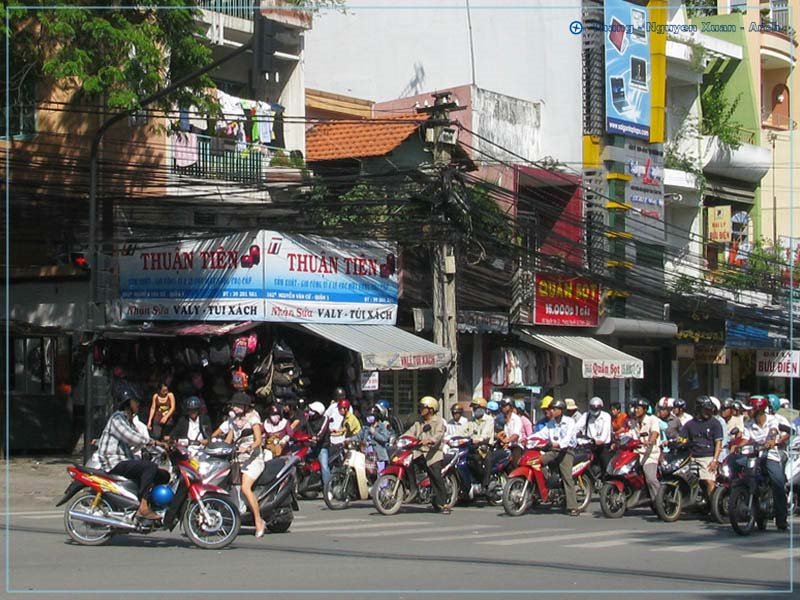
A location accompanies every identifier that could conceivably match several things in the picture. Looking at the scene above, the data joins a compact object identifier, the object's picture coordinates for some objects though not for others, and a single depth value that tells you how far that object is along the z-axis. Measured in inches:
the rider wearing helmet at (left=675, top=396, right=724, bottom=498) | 656.4
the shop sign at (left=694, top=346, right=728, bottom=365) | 1382.9
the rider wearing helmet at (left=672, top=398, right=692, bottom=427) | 817.5
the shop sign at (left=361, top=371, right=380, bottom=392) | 910.4
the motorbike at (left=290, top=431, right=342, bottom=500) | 760.3
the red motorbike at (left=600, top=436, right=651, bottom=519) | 677.9
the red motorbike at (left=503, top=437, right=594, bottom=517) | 690.8
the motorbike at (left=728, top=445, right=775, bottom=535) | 594.2
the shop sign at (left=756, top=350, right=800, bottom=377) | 1368.0
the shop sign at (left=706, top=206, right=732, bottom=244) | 1409.9
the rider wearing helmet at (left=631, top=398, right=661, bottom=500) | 680.4
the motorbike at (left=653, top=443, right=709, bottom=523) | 660.7
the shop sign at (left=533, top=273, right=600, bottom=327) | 1139.9
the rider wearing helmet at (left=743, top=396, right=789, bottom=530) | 614.9
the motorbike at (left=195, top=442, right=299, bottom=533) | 508.1
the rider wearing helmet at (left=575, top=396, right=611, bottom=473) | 719.1
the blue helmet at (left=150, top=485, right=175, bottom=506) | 504.1
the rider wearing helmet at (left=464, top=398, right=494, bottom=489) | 762.2
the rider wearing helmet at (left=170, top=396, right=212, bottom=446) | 571.0
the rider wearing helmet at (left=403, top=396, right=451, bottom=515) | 698.2
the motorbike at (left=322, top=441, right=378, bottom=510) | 737.0
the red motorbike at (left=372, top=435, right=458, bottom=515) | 688.4
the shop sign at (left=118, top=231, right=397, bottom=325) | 901.2
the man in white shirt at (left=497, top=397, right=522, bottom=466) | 753.0
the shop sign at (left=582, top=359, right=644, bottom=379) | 1105.4
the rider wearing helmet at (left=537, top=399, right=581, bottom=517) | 703.7
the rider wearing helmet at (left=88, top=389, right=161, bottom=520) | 504.1
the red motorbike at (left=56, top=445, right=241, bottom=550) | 498.0
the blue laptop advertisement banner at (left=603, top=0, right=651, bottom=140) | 1251.2
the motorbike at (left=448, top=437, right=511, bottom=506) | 753.6
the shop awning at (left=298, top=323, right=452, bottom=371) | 879.1
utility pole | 892.0
